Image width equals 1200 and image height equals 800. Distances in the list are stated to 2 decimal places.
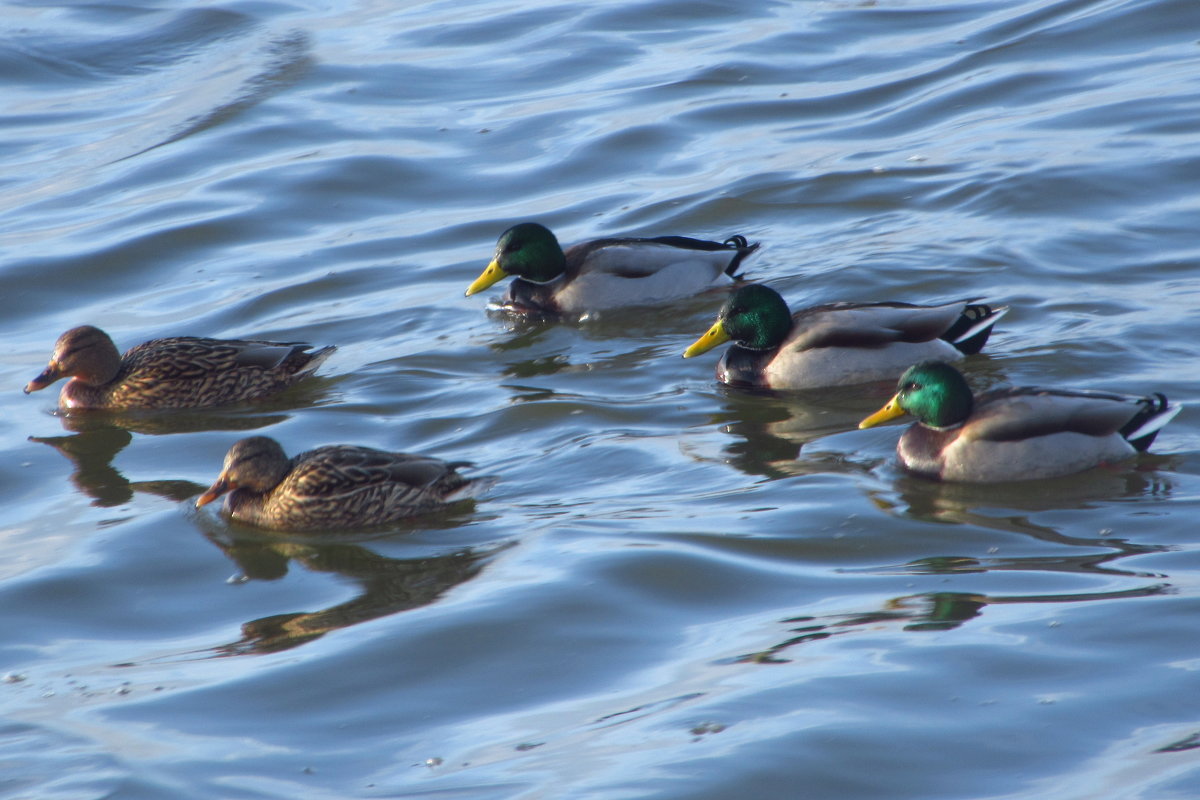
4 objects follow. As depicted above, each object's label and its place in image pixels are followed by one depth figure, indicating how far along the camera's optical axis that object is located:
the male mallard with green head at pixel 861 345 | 18.62
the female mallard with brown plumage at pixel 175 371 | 19.05
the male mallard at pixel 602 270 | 22.08
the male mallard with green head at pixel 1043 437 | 15.30
